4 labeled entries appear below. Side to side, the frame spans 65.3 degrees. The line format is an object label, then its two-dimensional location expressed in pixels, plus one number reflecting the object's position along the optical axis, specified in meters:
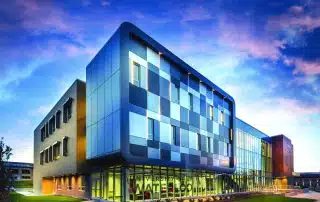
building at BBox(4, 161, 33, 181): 125.13
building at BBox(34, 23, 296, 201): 22.96
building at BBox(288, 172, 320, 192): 93.35
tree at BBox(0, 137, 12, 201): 9.46
